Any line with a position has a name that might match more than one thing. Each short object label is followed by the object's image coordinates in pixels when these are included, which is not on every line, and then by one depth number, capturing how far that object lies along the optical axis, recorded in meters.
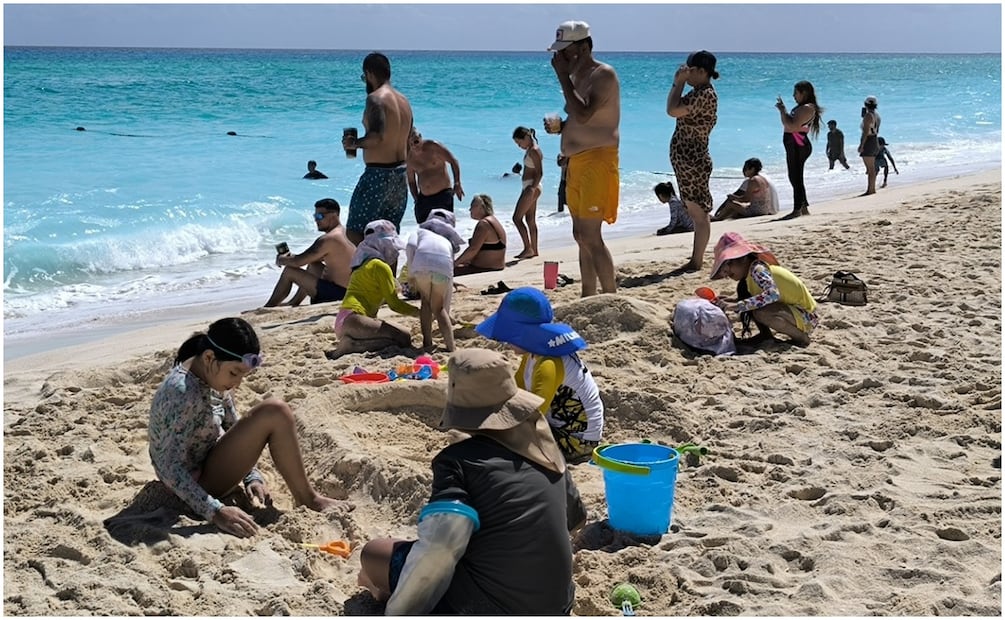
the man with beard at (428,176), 8.76
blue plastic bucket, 3.61
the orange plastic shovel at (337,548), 3.64
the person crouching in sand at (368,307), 5.94
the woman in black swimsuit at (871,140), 13.93
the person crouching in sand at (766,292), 5.62
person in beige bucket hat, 2.68
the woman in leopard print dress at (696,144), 7.54
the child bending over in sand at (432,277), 5.79
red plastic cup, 7.50
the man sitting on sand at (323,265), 7.35
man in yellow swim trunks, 6.14
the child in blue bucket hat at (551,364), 4.15
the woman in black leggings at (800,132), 10.69
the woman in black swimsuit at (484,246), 8.98
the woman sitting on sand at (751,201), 11.76
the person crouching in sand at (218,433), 3.59
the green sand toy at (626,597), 3.27
